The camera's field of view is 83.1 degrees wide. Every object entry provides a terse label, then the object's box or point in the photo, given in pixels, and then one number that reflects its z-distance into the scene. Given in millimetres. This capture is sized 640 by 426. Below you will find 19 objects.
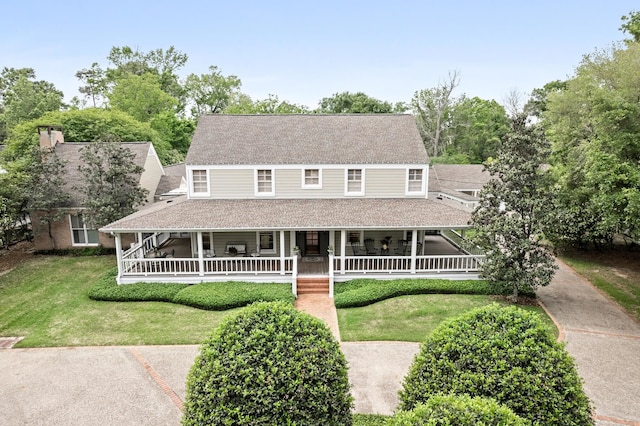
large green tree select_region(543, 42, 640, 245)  12312
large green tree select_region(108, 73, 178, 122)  42688
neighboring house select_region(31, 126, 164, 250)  20500
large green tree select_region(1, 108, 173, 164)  26844
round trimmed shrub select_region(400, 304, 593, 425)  4828
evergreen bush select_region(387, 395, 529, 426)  3986
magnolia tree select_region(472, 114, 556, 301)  12750
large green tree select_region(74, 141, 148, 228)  18531
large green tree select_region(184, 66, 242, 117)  52844
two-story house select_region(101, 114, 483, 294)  15625
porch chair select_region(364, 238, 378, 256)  18203
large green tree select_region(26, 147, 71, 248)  19297
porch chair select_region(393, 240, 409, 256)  18250
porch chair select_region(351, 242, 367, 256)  18219
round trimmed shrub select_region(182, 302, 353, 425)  4883
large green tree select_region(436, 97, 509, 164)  52906
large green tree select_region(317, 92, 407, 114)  55938
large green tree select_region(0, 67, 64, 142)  44438
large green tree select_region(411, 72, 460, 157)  49284
